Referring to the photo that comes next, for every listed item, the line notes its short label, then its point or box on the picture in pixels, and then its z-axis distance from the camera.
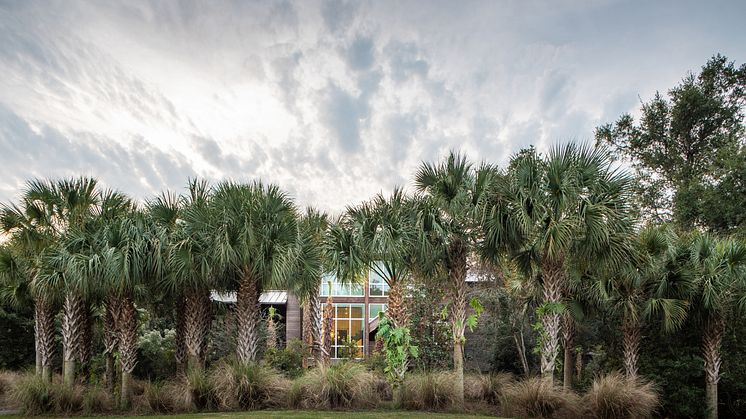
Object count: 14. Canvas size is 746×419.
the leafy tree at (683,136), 23.03
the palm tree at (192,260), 12.03
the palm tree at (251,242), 12.20
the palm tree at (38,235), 13.22
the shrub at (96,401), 11.67
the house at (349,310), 29.38
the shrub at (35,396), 11.34
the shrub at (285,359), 17.05
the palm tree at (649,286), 13.09
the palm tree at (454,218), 12.50
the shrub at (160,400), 11.71
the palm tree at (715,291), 12.58
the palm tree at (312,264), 13.22
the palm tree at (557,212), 11.70
